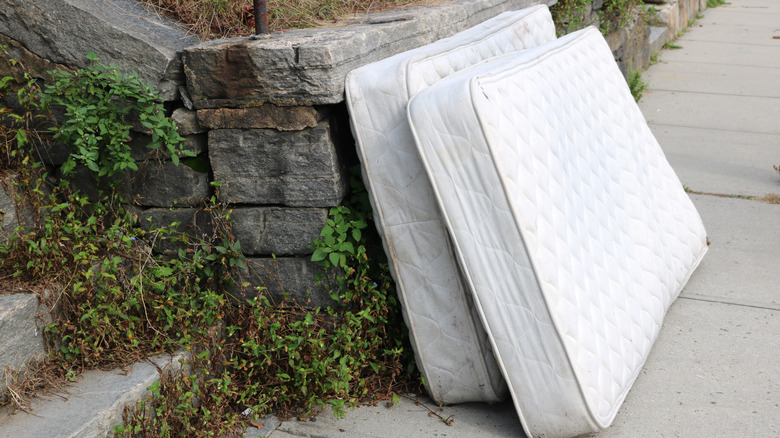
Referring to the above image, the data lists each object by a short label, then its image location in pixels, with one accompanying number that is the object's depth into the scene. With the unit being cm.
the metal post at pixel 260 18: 253
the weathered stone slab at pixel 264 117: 241
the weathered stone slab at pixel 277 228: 251
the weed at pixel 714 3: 1126
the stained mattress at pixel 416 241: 233
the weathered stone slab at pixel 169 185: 258
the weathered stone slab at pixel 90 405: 199
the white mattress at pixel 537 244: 216
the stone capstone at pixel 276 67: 234
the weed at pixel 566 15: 499
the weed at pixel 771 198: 414
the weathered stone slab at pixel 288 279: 255
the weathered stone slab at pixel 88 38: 248
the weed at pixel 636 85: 618
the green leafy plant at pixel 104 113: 242
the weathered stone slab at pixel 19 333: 216
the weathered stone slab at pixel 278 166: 244
